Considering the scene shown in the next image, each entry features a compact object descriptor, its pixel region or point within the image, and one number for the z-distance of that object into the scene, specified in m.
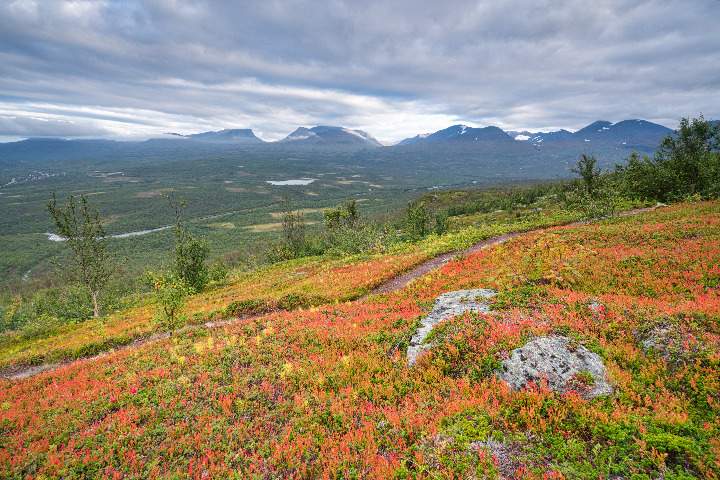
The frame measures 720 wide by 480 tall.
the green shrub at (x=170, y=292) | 23.30
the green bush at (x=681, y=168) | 46.87
